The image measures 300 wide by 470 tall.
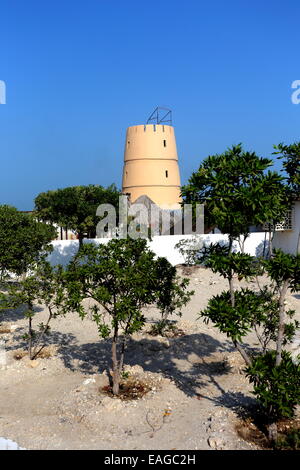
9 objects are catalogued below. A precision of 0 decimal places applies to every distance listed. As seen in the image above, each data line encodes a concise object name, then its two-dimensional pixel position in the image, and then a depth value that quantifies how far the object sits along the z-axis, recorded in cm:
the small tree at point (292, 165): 711
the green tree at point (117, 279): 855
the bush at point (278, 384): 665
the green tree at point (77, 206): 2589
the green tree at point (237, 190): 654
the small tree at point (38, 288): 1091
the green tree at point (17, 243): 1313
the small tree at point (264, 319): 665
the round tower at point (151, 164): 3681
